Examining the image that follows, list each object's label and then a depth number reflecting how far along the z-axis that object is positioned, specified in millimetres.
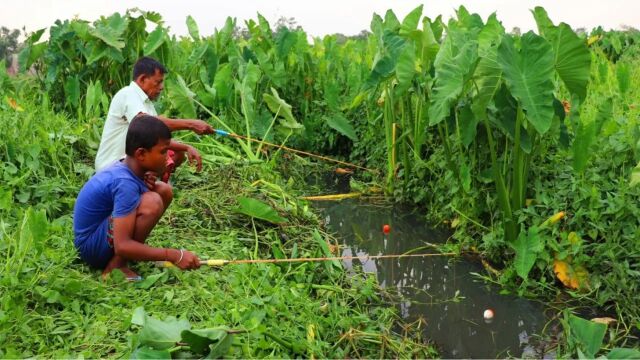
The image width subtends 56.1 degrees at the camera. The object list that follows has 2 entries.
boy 2705
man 3699
